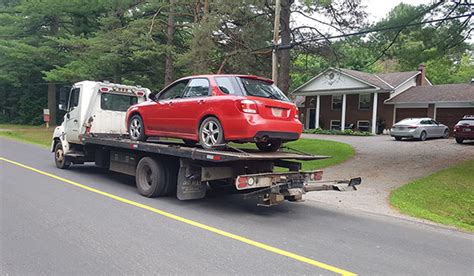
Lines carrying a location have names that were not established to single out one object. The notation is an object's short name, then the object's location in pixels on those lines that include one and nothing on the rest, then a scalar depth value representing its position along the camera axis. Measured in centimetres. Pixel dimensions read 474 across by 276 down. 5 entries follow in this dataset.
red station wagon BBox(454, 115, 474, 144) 2108
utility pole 1692
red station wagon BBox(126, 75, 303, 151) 718
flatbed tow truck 712
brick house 3109
